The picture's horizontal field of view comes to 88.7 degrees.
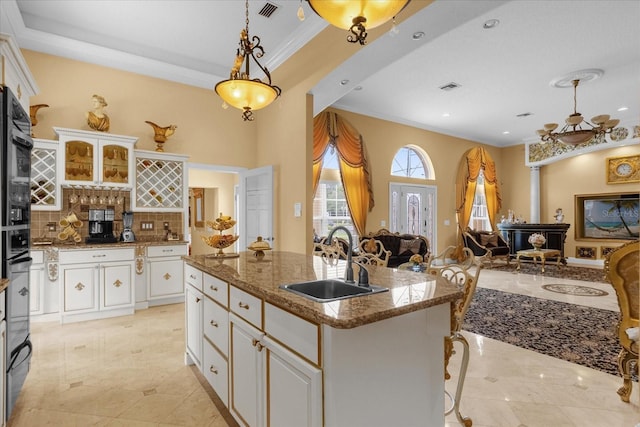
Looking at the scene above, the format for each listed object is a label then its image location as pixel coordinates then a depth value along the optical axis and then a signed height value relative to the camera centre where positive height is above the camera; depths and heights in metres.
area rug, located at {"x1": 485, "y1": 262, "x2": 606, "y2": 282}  6.74 -1.29
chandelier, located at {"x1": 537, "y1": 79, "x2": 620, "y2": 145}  5.25 +1.43
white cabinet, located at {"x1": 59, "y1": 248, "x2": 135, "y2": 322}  3.90 -0.83
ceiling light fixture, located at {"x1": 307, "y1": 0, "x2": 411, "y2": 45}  1.58 +1.01
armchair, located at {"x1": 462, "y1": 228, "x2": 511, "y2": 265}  8.23 -0.73
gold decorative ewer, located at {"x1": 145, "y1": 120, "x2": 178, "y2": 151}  4.81 +1.24
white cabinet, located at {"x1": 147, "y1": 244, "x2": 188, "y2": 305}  4.53 -0.81
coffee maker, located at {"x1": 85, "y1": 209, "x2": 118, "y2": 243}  4.40 -0.12
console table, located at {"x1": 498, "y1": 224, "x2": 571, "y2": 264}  8.32 -0.53
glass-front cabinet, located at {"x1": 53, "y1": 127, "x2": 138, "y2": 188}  4.11 +0.77
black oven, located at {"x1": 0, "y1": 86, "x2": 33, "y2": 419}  1.94 -0.09
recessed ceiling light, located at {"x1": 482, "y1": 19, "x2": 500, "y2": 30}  3.82 +2.27
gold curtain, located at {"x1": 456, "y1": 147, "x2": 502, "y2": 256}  8.84 +0.95
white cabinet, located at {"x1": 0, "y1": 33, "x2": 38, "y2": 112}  2.06 +1.05
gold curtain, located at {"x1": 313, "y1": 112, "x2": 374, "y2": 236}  6.31 +1.13
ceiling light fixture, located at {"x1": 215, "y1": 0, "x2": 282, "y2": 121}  2.53 +1.01
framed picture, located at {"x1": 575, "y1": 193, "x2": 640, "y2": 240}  8.00 -0.04
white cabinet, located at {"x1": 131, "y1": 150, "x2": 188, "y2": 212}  4.70 +0.50
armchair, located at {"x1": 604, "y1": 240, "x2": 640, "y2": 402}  2.16 -0.56
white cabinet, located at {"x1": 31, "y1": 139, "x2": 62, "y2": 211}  3.99 +0.48
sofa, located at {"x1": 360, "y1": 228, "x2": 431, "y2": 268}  6.40 -0.61
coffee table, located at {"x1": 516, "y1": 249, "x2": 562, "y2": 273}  7.56 -0.91
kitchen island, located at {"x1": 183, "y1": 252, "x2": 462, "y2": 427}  1.22 -0.59
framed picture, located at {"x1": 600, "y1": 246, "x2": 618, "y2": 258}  8.18 -0.89
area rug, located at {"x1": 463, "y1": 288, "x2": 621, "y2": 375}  3.04 -1.29
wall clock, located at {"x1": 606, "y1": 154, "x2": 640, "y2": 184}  7.88 +1.11
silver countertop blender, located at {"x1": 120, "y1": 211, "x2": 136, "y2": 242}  4.53 -0.16
